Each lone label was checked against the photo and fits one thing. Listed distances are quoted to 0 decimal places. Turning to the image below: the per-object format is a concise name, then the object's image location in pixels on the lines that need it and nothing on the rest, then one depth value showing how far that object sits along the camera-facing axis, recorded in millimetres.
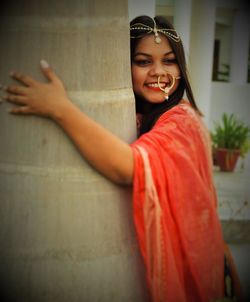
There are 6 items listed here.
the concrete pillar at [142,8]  3838
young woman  1400
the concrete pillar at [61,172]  1410
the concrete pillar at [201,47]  5051
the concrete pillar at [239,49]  6125
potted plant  5965
